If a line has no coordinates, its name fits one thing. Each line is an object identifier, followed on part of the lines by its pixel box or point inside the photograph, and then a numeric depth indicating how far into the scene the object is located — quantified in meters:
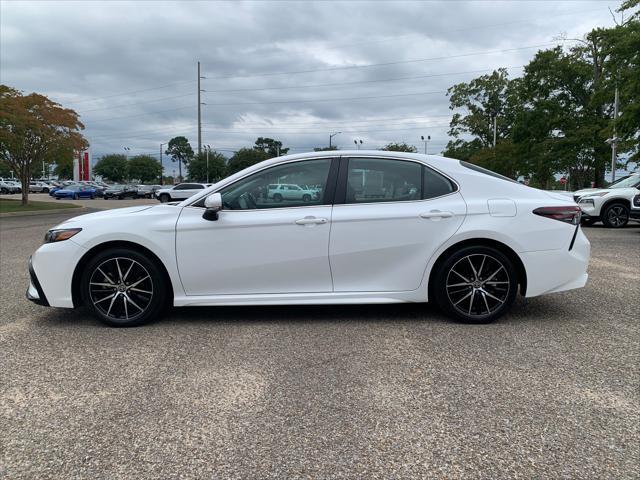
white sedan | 4.53
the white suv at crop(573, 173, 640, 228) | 14.22
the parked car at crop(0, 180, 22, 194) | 60.47
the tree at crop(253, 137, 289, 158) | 125.00
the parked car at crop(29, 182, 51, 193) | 69.31
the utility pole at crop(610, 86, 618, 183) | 27.95
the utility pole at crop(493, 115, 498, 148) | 53.82
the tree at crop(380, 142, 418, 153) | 80.99
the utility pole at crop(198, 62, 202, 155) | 57.25
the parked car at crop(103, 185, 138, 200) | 51.62
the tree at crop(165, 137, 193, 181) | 145.05
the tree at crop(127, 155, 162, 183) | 107.38
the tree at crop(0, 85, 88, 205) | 23.84
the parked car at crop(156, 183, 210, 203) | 38.08
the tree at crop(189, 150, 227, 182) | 66.62
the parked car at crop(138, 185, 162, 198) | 56.14
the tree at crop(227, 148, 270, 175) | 85.25
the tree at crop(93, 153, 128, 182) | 110.81
